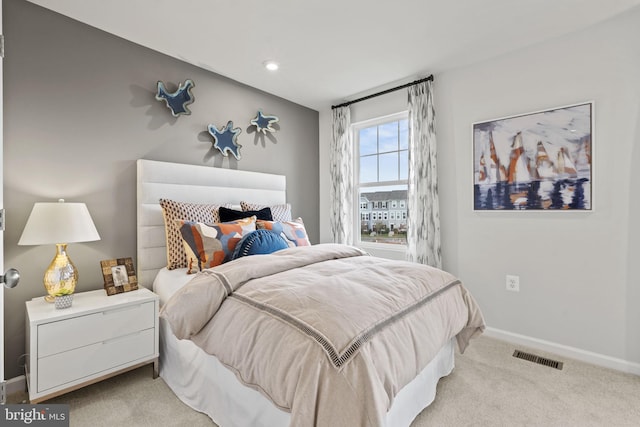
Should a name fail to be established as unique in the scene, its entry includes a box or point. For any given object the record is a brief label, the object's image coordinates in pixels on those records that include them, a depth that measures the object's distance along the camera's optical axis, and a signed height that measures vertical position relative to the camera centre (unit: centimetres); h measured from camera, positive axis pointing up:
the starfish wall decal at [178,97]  259 +97
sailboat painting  234 +37
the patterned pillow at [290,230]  252 -18
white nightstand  165 -75
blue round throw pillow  212 -24
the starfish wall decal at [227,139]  297 +70
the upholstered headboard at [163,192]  242 +16
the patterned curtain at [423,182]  304 +26
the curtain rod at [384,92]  306 +128
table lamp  175 -13
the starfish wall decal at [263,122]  335 +96
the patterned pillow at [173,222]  235 -9
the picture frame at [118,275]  208 -45
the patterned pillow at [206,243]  214 -23
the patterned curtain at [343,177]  381 +39
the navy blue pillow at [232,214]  259 -4
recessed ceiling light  281 +133
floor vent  227 -116
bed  106 -56
